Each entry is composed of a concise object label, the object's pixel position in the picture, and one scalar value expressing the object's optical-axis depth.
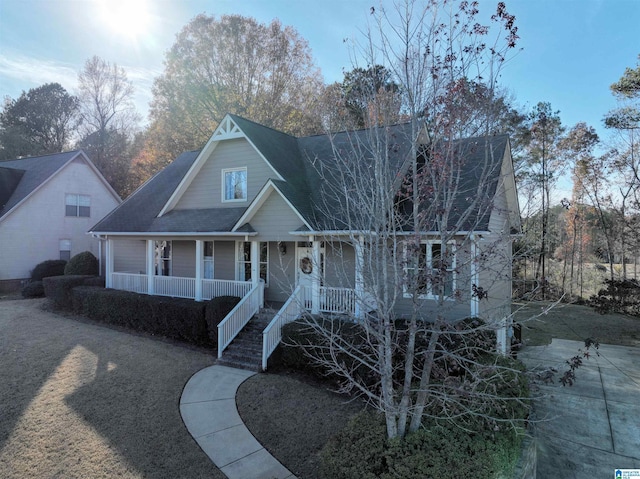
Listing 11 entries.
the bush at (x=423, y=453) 4.43
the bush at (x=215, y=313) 11.33
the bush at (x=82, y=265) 19.73
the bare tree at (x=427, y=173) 4.75
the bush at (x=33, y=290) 18.72
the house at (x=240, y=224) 11.73
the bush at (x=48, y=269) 20.60
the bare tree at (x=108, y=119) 34.69
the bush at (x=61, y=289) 15.75
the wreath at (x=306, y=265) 13.53
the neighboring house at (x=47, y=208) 20.41
